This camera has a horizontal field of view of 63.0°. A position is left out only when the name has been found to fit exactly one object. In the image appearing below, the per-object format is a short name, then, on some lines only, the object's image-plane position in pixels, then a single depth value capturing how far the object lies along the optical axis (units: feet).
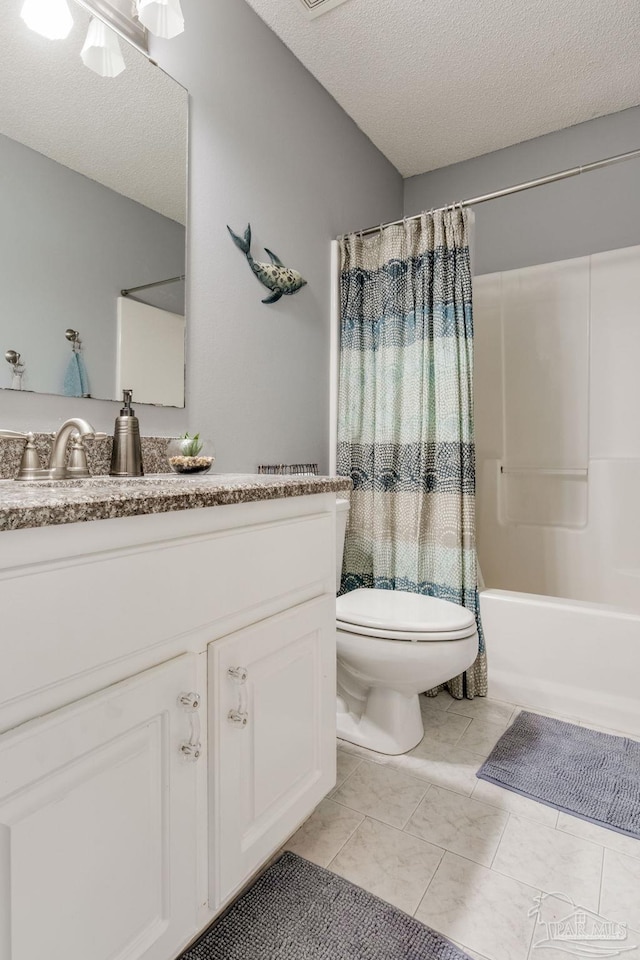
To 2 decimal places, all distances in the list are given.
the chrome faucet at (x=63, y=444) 3.53
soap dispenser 4.17
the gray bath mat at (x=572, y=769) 4.43
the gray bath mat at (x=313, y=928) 3.18
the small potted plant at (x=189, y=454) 4.50
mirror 3.73
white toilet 4.82
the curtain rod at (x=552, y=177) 5.49
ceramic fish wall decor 5.65
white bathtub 5.55
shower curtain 6.34
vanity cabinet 2.01
